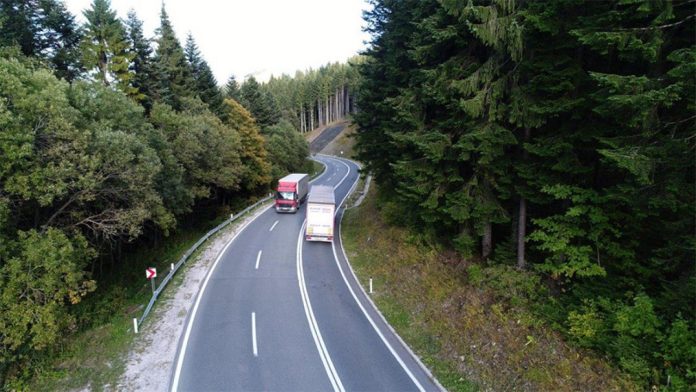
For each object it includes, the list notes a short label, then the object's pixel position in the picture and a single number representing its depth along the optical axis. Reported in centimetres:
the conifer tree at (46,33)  1994
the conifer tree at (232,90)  4981
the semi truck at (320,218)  2375
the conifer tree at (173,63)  3466
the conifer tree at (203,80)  4012
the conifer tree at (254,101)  5228
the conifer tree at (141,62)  2963
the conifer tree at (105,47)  2473
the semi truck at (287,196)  3359
